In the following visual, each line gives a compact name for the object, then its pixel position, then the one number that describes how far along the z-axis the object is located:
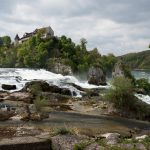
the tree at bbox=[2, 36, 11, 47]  86.09
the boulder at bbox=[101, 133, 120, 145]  11.00
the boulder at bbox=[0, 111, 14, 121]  20.92
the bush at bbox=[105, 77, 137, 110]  25.13
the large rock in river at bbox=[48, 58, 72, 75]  57.86
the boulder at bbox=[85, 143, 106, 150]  10.64
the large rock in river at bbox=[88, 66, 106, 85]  47.32
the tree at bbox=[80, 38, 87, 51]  76.47
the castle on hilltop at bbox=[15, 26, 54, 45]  75.91
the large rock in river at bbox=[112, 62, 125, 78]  46.26
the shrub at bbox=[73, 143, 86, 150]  10.78
